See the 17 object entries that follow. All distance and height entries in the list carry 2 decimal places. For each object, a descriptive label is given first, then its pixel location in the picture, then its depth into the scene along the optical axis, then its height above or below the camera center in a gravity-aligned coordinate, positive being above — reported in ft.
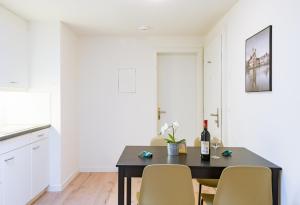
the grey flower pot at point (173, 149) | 7.79 -1.42
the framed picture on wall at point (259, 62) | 7.15 +1.06
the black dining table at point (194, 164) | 6.54 -1.59
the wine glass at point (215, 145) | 7.51 -1.49
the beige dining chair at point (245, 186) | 5.88 -1.88
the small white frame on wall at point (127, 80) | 15.30 +1.07
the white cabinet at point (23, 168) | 8.74 -2.51
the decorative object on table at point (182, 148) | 7.97 -1.42
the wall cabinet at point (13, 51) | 10.07 +1.91
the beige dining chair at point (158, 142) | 9.88 -1.55
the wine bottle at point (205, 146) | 7.07 -1.23
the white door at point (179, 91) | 15.69 +0.47
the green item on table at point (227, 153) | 7.66 -1.52
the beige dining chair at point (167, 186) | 6.03 -1.93
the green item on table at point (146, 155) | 7.43 -1.53
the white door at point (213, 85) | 11.84 +0.65
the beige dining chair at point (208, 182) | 8.61 -2.65
